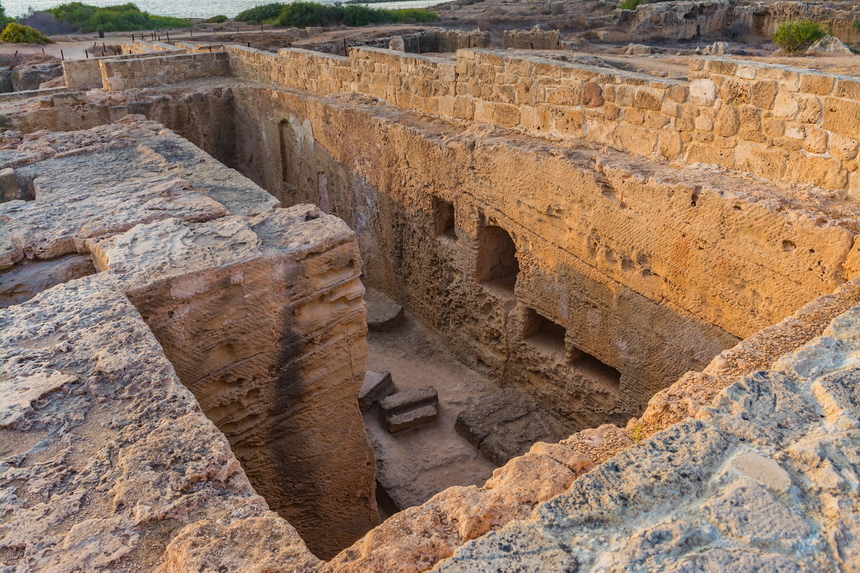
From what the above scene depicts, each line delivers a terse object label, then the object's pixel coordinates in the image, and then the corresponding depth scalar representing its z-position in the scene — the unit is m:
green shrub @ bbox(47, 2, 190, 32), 28.05
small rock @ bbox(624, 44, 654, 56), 13.24
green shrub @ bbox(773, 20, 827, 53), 14.22
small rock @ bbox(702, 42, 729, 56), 12.56
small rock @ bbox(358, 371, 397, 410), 6.20
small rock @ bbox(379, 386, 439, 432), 6.00
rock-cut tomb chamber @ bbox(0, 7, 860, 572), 1.96
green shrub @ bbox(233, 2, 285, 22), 29.02
